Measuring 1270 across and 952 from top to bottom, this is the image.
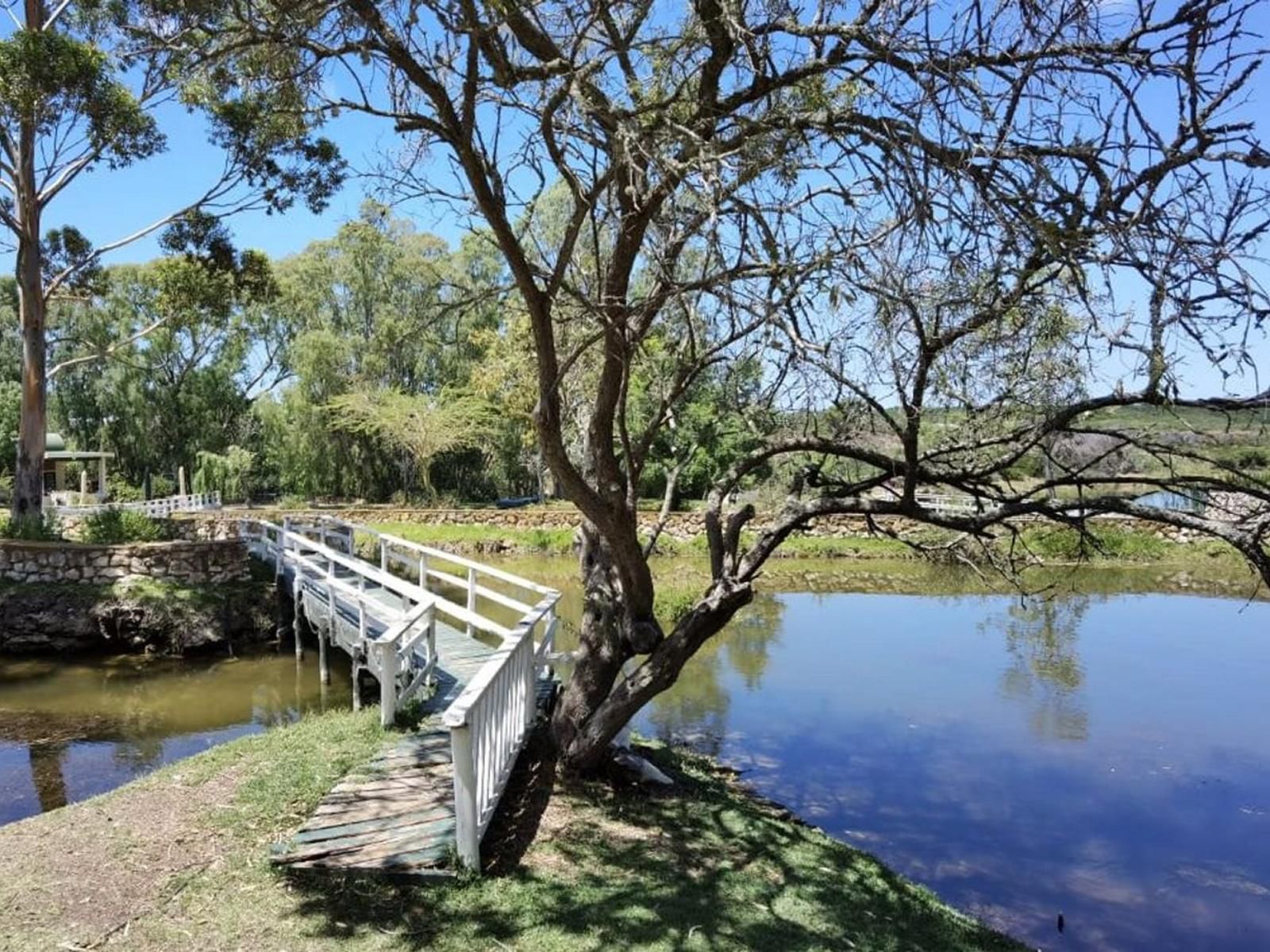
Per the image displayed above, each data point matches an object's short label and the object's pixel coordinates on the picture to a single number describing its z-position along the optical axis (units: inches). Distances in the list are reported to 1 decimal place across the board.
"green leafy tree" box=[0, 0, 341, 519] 535.5
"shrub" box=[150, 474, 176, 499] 1657.2
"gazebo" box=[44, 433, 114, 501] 1332.4
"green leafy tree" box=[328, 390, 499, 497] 1347.2
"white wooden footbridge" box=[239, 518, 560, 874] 192.7
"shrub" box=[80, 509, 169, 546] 607.8
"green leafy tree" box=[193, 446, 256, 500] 1509.6
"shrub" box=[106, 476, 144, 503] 1324.7
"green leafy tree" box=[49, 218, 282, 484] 1568.7
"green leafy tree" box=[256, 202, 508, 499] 1469.0
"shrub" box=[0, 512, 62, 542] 599.5
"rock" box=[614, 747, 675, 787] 276.1
